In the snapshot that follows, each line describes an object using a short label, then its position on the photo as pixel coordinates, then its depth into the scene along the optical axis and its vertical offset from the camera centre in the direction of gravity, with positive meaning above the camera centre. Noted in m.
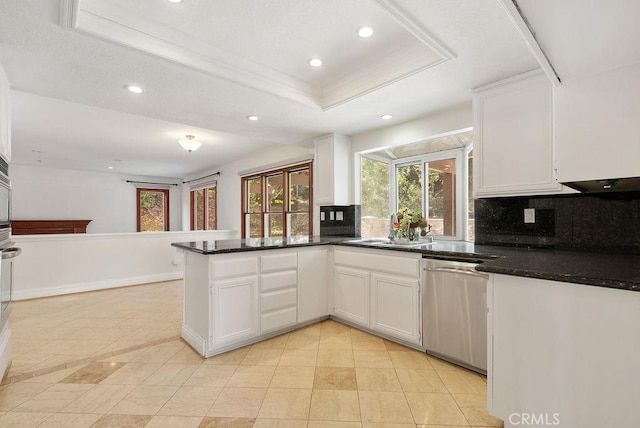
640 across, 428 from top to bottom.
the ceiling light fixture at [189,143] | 4.55 +1.08
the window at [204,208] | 7.47 +0.18
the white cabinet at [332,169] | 3.74 +0.57
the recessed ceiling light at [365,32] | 1.95 +1.18
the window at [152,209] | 8.30 +0.19
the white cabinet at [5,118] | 1.97 +0.66
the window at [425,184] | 3.23 +0.36
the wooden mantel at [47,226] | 6.64 -0.23
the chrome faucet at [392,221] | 3.25 -0.07
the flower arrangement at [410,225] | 3.00 -0.10
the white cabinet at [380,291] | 2.51 -0.70
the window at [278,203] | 4.86 +0.21
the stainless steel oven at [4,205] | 1.98 +0.08
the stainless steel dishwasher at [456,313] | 2.12 -0.72
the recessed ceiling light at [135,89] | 2.39 +1.00
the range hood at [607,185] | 1.63 +0.16
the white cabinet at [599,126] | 1.44 +0.43
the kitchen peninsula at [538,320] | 1.23 -0.55
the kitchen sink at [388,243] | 2.76 -0.28
